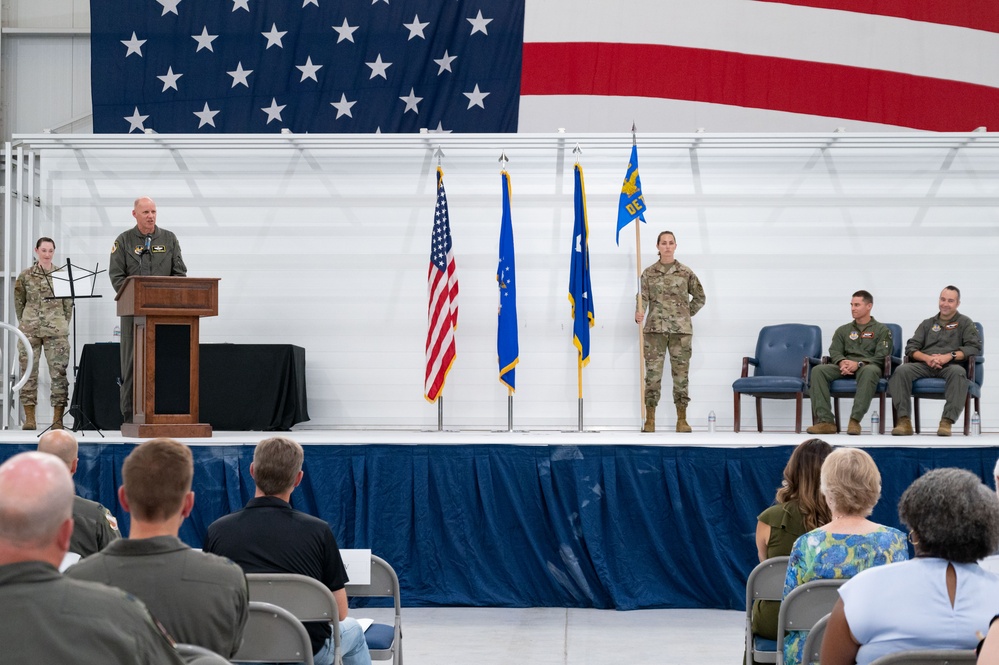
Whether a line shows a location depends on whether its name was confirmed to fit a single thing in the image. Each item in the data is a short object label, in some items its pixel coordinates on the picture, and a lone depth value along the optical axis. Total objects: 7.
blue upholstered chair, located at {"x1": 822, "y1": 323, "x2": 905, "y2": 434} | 8.21
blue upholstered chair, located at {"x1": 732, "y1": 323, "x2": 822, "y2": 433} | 8.59
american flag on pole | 8.90
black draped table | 8.64
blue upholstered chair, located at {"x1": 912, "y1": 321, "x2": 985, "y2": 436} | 8.02
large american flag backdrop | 9.56
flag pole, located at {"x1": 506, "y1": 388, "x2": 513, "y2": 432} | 8.79
